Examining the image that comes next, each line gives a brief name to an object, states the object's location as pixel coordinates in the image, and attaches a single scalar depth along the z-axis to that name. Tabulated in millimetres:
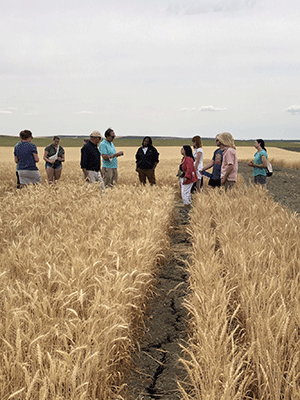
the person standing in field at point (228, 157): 5688
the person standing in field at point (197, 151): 7816
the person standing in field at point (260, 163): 6644
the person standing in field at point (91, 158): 7207
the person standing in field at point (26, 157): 6984
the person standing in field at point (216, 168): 6229
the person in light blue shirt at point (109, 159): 7938
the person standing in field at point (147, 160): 8770
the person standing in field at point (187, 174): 7266
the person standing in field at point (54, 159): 8898
